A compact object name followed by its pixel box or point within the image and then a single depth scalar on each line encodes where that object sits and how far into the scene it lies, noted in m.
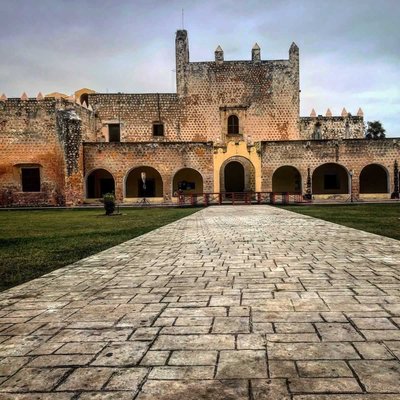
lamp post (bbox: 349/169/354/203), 29.31
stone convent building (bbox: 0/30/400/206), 28.92
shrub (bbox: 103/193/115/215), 18.67
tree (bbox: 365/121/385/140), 53.51
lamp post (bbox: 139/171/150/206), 29.23
